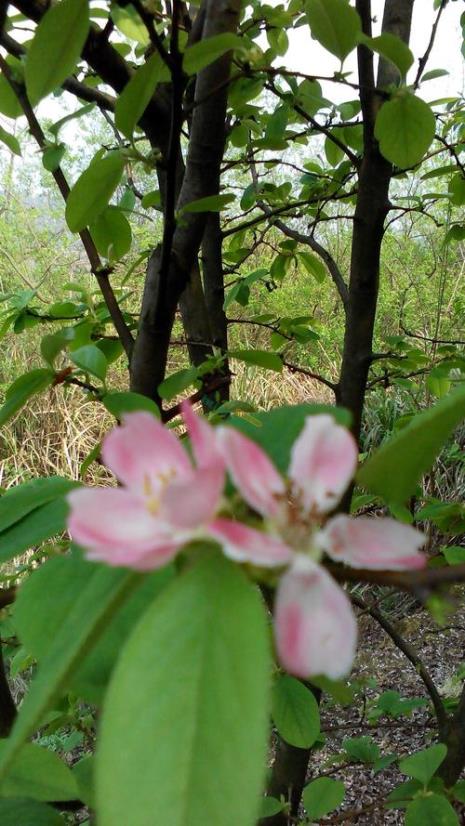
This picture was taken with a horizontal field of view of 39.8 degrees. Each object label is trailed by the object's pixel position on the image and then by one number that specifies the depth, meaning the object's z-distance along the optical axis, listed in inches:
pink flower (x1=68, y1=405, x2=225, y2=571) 6.8
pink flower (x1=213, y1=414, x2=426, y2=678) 7.2
